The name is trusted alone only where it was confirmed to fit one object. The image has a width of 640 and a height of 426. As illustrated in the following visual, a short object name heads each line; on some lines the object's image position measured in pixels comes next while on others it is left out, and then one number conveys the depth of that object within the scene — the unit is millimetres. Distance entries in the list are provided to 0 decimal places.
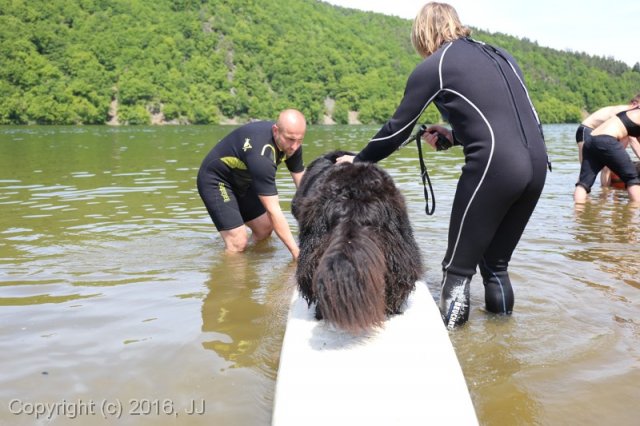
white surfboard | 2061
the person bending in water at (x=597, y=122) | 9047
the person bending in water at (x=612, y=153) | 8516
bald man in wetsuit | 5293
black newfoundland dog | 2699
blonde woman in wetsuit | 3123
